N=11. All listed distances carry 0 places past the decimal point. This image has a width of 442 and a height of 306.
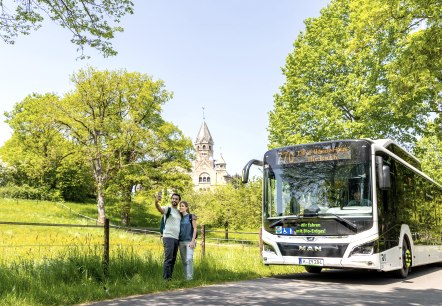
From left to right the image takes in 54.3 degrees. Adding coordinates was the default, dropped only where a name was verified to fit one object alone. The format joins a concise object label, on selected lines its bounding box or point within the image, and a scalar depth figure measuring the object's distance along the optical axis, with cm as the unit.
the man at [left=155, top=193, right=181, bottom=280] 863
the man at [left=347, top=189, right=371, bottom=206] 938
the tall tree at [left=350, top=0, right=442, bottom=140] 1326
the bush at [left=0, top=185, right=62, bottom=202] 4728
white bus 923
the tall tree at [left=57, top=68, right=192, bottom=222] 3775
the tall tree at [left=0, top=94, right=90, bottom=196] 4709
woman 902
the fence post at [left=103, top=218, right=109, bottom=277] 818
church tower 11106
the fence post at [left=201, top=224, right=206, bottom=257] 1221
